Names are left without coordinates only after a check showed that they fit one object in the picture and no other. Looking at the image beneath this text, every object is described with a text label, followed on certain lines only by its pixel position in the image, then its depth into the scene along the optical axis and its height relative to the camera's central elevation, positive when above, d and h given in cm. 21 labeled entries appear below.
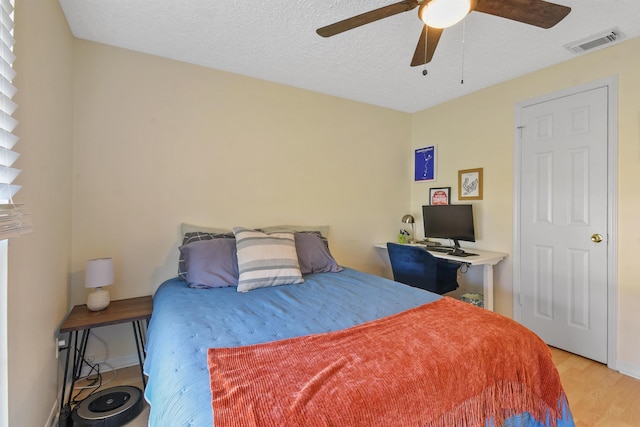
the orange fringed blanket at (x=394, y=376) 83 -53
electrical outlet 174 -80
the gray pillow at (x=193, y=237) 223 -20
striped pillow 208 -35
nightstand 178 -65
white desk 260 -43
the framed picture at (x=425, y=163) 358 +60
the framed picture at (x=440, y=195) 340 +20
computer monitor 303 -10
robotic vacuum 159 -109
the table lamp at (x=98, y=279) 191 -43
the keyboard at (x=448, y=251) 277 -38
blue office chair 258 -51
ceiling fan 132 +95
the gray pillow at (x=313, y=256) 252 -37
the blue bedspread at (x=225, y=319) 96 -53
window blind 100 +28
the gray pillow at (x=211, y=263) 209 -37
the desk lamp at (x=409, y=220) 361 -9
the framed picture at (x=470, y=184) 311 +30
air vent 207 +124
